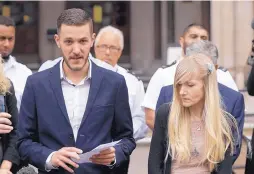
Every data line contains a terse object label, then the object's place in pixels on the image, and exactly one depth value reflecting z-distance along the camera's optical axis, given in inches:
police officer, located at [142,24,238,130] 221.3
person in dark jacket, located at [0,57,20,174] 167.7
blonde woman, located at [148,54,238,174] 155.8
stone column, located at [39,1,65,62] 484.5
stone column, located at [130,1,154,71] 486.1
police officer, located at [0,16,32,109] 217.5
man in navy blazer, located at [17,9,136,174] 155.6
